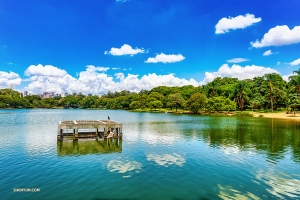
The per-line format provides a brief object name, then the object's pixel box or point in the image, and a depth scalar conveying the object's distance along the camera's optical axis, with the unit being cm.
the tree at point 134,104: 14912
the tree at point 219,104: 9506
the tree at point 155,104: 13038
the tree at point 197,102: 9868
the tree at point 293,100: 7250
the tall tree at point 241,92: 10038
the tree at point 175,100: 11794
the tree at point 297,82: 8417
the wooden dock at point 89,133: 3108
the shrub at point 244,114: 8289
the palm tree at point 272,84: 9569
